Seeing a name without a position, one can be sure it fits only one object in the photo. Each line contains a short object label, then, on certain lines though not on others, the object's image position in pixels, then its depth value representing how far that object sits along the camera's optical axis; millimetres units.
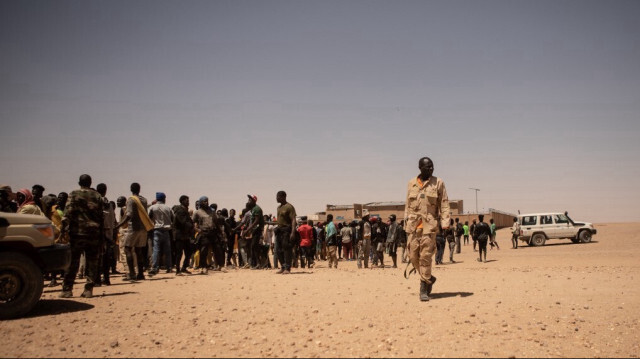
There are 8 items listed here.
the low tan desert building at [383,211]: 73694
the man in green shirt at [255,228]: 13625
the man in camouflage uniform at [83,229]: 7660
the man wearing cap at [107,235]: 9719
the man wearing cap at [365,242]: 15633
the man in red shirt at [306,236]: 15383
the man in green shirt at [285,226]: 12055
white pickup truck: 31359
